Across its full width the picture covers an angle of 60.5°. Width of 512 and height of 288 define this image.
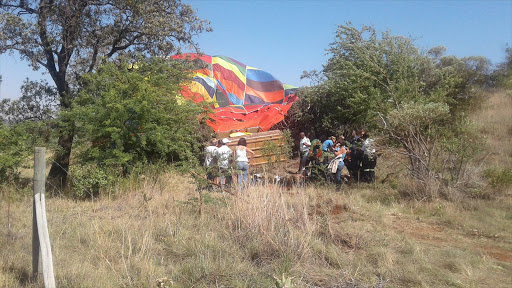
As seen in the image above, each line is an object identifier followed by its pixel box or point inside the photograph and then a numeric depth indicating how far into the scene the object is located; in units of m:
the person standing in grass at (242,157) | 10.26
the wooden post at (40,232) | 4.30
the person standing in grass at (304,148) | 13.51
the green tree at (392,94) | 9.85
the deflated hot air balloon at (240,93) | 16.72
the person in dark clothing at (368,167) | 11.26
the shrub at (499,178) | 9.34
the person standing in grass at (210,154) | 10.22
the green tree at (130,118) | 10.20
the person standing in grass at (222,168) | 7.70
